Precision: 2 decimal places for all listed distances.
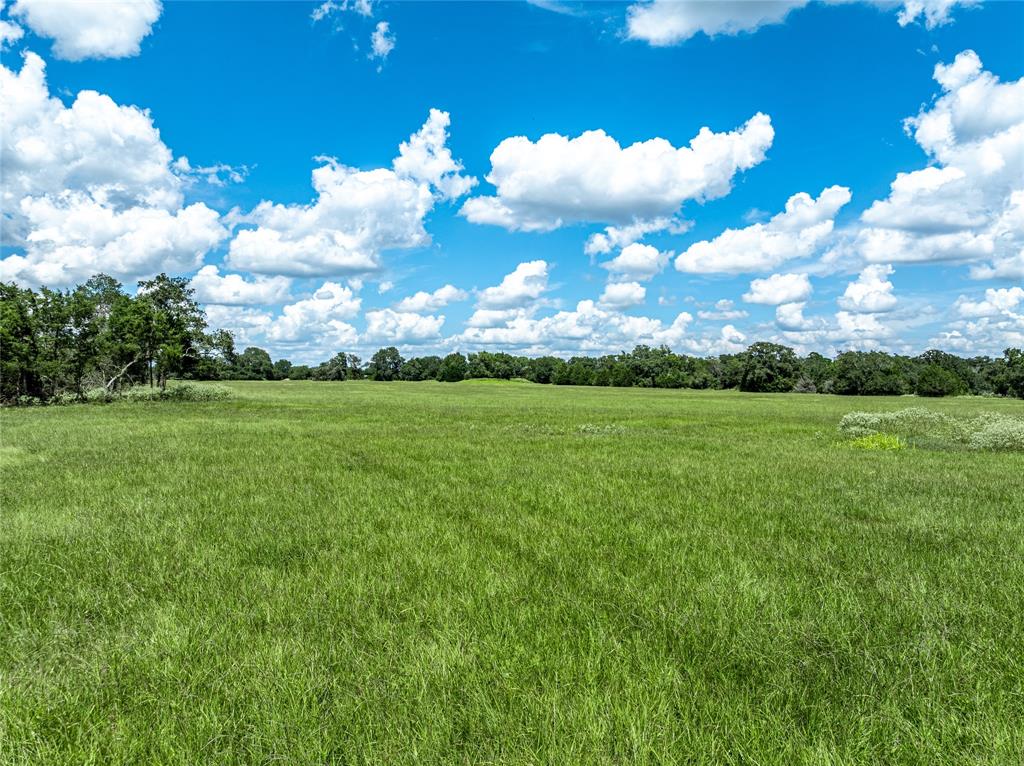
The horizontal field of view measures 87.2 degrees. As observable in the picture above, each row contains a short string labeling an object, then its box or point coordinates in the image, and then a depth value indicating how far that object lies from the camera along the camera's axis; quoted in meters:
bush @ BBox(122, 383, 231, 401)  50.16
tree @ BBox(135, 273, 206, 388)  51.16
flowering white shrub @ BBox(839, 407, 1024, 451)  21.38
